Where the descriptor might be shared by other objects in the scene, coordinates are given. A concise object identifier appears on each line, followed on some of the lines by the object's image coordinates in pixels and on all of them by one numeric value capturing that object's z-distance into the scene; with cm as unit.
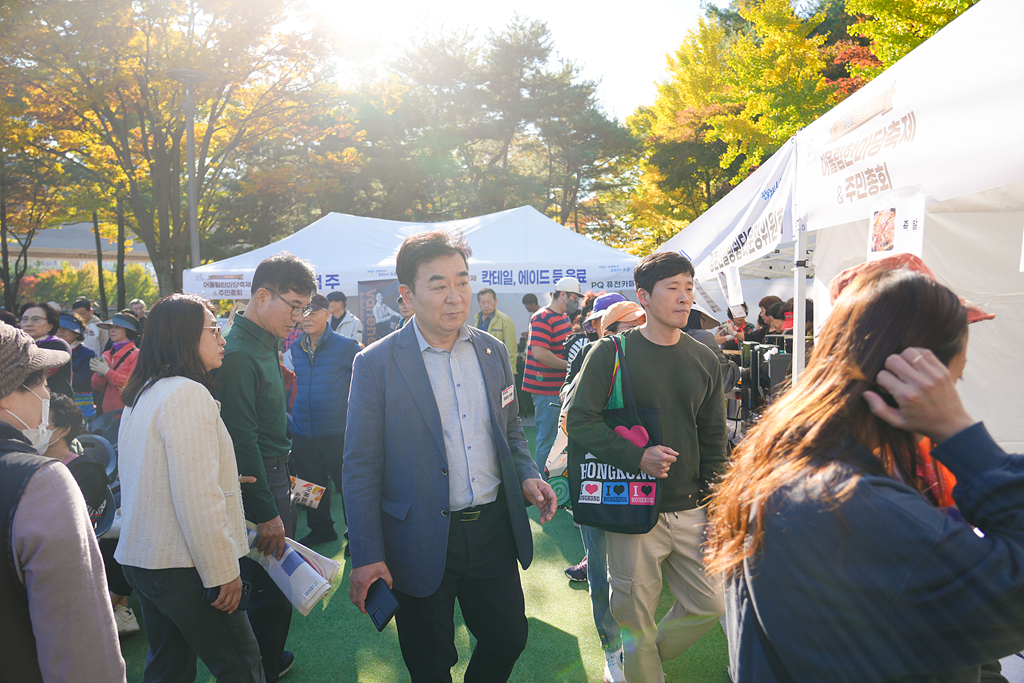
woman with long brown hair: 92
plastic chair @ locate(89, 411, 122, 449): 522
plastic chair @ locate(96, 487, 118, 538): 307
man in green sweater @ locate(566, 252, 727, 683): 254
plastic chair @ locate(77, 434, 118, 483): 333
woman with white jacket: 198
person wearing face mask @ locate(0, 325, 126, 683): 114
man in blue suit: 209
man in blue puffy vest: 461
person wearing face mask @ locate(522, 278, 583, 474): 564
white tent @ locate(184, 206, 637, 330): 1030
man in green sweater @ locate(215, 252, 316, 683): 258
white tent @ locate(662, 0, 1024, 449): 215
